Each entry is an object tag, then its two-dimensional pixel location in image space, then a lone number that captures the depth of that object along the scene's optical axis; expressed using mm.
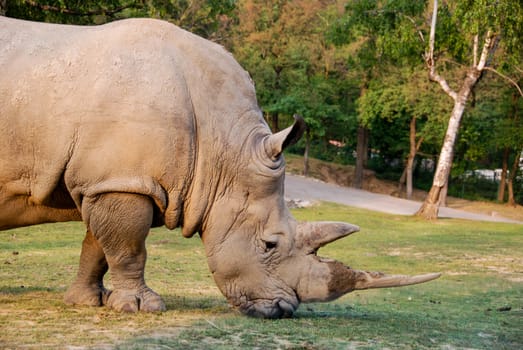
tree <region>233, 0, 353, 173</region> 39344
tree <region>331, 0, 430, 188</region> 24328
